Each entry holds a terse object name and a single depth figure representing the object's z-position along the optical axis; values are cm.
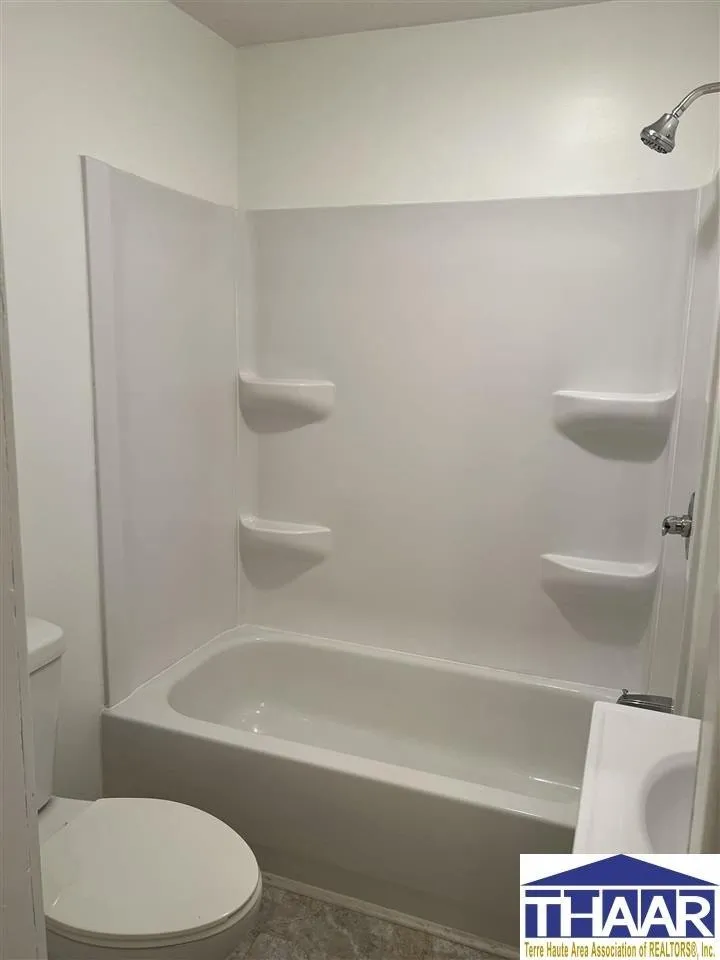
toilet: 138
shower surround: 198
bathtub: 181
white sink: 102
